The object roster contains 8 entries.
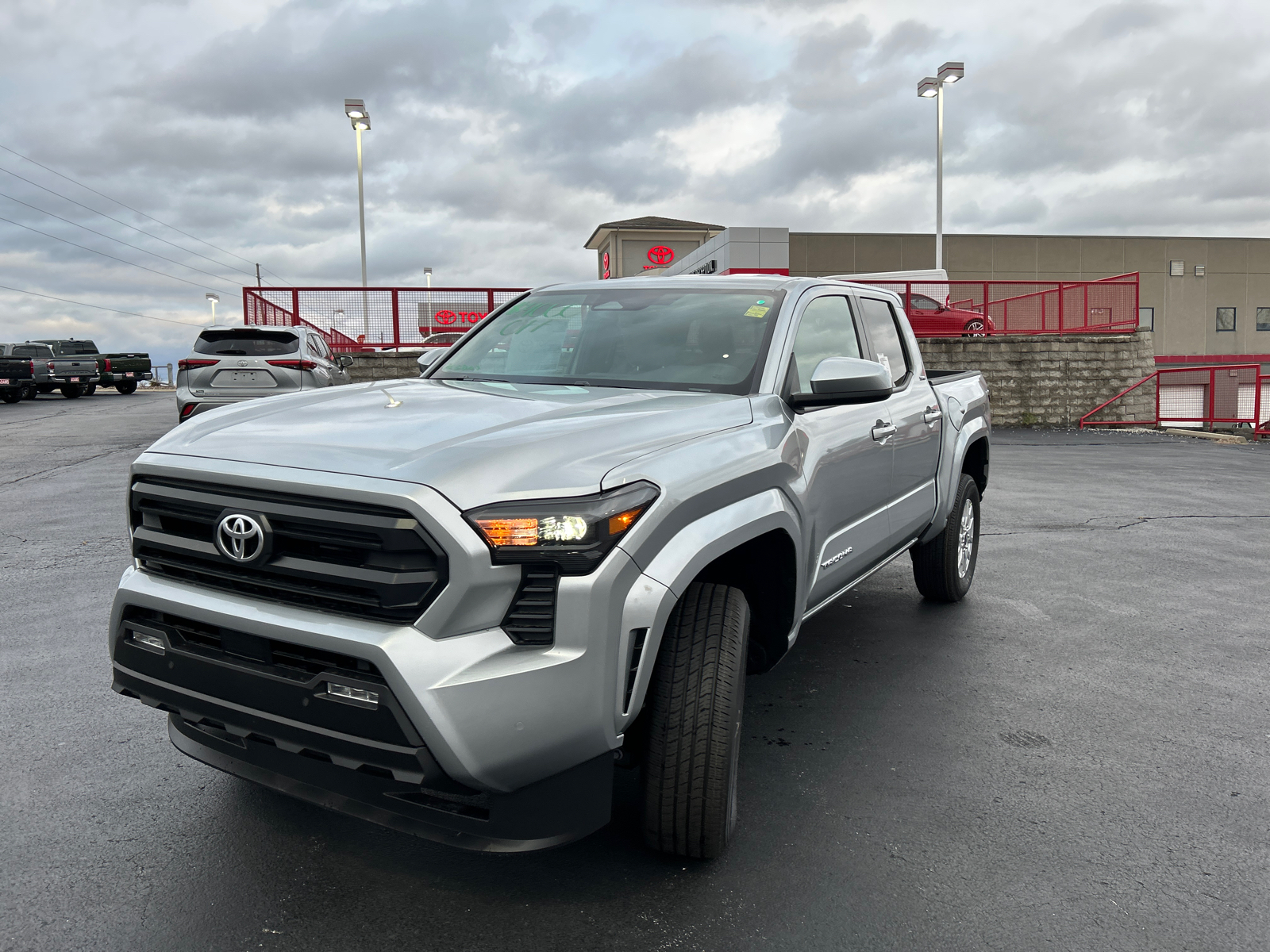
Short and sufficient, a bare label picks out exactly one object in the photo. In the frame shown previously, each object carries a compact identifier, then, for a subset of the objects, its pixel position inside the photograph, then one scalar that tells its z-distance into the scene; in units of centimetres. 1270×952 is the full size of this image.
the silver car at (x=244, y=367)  1334
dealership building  4241
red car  2211
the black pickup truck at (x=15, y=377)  2691
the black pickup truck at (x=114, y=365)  3369
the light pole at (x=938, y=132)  2547
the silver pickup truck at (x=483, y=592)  223
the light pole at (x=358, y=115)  2438
